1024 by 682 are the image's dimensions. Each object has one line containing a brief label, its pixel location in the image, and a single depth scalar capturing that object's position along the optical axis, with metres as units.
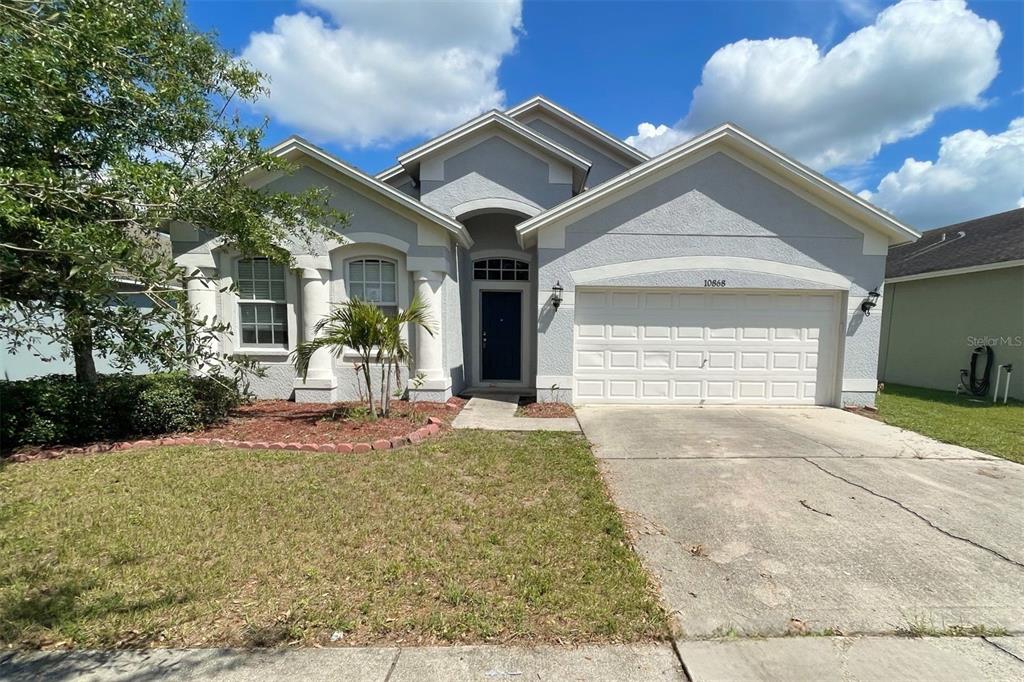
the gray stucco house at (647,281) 8.38
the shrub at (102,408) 5.78
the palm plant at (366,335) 6.69
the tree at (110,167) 4.12
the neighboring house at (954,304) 10.75
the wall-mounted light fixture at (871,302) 8.37
